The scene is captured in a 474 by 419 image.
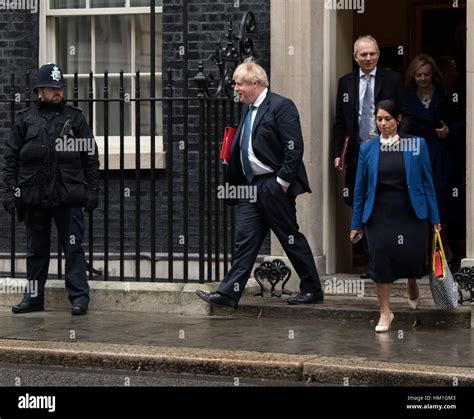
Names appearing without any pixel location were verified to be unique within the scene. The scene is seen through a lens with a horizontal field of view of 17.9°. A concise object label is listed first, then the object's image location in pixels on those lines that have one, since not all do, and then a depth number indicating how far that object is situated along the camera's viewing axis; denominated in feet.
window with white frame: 44.47
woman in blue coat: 36.19
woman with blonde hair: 41.96
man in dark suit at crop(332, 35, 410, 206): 40.34
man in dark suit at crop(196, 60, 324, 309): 38.22
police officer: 39.47
